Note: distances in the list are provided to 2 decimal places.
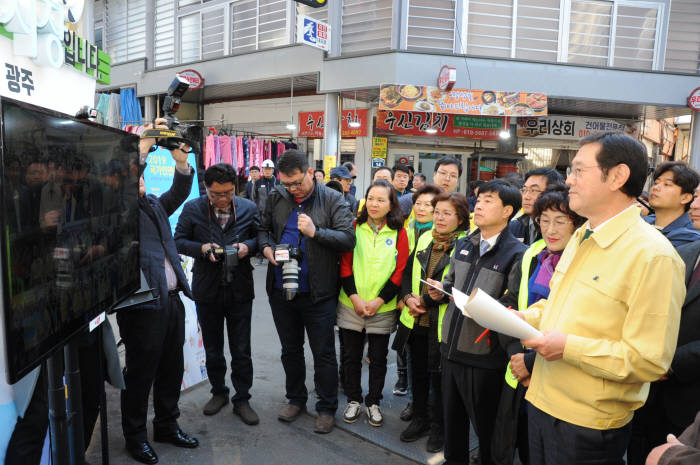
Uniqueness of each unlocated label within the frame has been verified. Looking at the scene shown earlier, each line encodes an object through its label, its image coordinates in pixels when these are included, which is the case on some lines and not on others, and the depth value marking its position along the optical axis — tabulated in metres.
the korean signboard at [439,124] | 11.70
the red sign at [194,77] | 12.38
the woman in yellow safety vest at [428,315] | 3.24
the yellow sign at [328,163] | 10.02
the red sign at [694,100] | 10.21
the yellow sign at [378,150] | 12.03
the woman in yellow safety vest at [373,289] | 3.52
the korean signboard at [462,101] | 9.35
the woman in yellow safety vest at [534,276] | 2.47
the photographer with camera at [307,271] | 3.40
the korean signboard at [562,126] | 12.45
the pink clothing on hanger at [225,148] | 10.87
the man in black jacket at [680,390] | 2.06
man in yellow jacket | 1.58
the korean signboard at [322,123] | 12.02
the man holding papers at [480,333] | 2.60
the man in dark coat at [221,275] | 3.48
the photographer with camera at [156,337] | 2.96
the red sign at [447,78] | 9.12
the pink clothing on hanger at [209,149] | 10.66
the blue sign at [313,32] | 9.37
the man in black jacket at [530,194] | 3.81
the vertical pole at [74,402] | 2.01
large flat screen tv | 1.31
